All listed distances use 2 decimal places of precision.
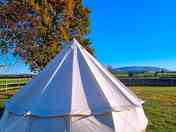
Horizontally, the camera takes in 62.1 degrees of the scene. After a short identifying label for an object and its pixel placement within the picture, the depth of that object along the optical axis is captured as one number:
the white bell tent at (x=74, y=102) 3.78
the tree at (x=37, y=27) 10.41
